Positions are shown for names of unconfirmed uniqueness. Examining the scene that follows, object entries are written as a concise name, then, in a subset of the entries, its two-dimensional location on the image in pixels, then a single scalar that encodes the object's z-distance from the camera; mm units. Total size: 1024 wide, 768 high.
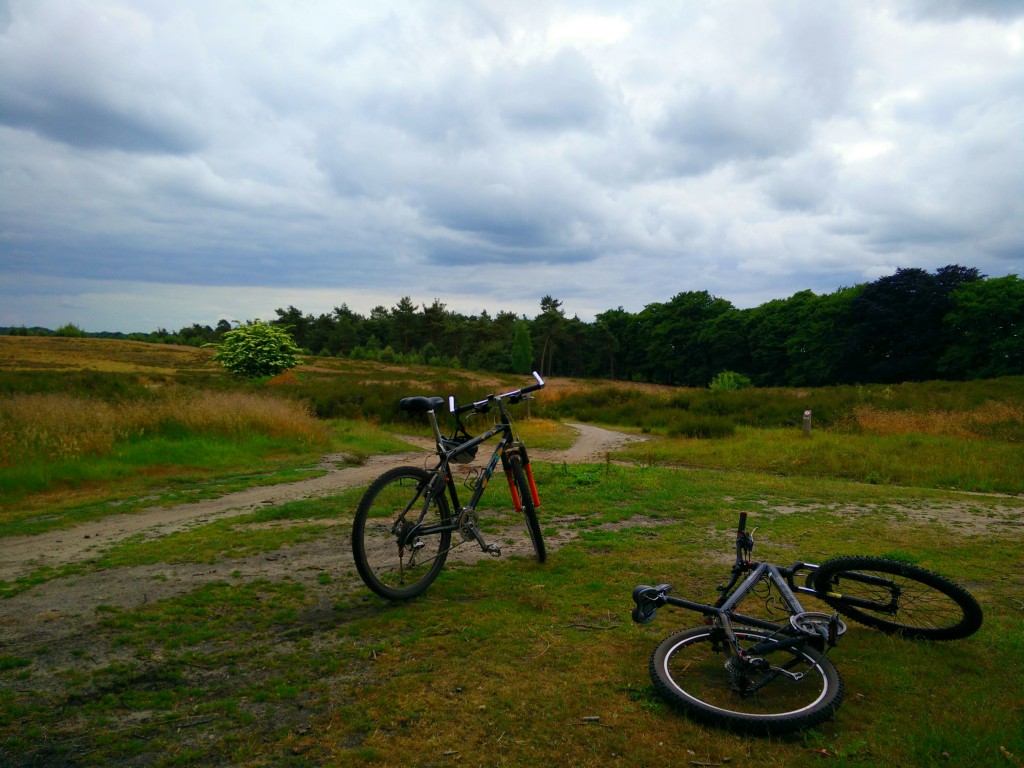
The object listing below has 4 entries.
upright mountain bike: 4270
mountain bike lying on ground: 2816
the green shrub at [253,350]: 28406
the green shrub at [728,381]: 46756
